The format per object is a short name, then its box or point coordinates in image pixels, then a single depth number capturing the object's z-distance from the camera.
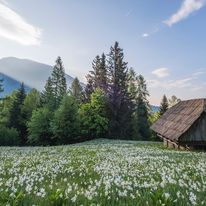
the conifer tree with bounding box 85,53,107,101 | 43.65
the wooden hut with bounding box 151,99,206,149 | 17.85
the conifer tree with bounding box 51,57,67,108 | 47.62
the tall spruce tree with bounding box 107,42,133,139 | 39.60
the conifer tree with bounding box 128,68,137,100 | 51.43
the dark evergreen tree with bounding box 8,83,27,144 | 42.11
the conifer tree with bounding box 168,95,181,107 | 66.80
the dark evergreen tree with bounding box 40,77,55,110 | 42.90
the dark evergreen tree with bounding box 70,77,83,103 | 57.26
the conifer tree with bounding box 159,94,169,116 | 47.69
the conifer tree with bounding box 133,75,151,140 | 45.94
